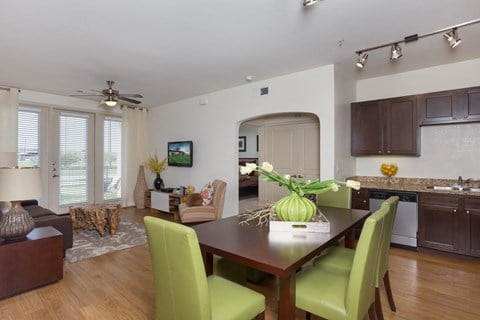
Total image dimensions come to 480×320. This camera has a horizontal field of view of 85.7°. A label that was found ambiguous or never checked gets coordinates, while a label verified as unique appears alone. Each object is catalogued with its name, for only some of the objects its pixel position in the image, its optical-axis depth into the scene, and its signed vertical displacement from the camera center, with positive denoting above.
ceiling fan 4.31 +1.12
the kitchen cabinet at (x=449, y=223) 3.20 -0.80
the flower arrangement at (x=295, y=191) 1.92 -0.23
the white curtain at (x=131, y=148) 6.55 +0.37
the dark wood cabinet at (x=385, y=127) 3.89 +0.54
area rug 3.51 -1.23
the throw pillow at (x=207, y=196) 4.67 -0.62
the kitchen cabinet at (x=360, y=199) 3.92 -0.58
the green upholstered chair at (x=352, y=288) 1.43 -0.81
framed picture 9.41 +0.68
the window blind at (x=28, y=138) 5.21 +0.50
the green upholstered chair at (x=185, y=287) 1.28 -0.67
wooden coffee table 4.18 -0.91
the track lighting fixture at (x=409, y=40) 2.62 +1.38
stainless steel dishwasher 3.57 -0.79
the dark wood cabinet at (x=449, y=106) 3.44 +0.76
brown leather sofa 3.26 -0.78
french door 5.64 +0.05
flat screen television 5.86 +0.19
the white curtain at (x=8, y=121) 4.73 +0.76
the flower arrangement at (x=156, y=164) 6.50 -0.06
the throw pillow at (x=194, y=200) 4.64 -0.69
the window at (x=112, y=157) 6.46 +0.12
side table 2.43 -0.99
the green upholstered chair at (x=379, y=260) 1.87 -0.80
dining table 1.41 -0.53
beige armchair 4.48 -0.85
